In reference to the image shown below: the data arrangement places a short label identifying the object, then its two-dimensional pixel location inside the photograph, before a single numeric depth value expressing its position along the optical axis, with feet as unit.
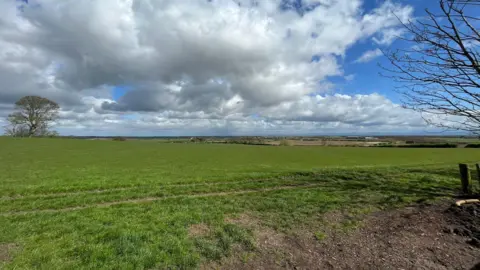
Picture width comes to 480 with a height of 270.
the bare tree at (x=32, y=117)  190.19
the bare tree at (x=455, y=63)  21.06
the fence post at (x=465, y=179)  33.91
